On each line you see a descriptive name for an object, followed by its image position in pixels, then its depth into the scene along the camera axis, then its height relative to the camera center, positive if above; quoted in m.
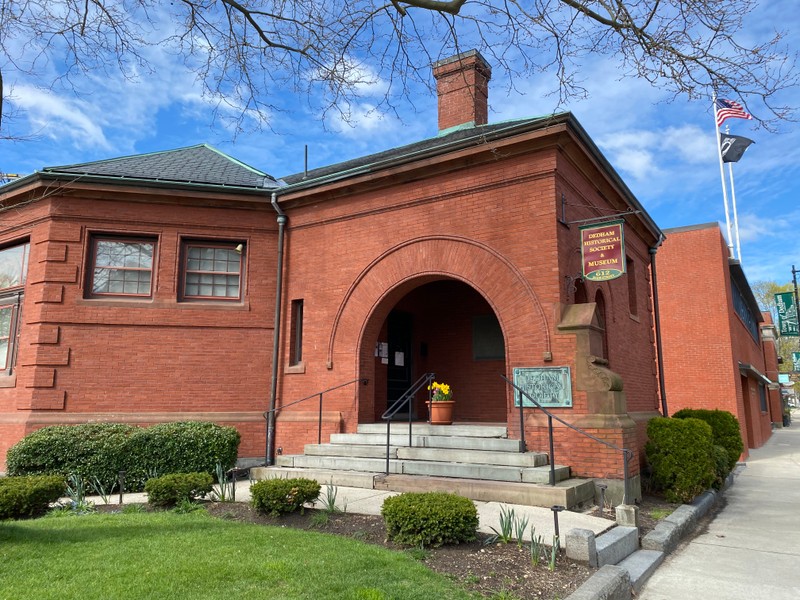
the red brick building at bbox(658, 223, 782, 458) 20.08 +2.79
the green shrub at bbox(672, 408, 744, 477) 12.73 -0.52
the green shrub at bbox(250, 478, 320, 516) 6.95 -1.07
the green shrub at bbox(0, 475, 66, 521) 7.12 -1.11
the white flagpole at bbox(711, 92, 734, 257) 28.20 +9.97
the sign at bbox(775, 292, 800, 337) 31.93 +5.00
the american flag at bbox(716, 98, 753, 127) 18.31 +9.59
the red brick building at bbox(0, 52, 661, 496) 9.88 +2.35
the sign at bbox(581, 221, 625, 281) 9.09 +2.39
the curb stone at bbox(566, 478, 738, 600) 4.57 -1.48
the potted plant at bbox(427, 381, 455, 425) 10.23 -0.01
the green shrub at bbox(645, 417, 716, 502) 8.91 -0.80
